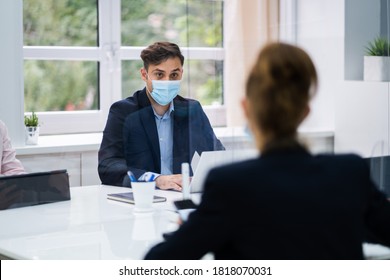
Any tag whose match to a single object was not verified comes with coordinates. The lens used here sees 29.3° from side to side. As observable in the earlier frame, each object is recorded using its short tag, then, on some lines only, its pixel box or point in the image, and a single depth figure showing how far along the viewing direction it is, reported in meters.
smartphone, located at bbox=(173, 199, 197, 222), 2.47
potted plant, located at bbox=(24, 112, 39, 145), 4.33
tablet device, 2.97
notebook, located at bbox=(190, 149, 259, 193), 3.03
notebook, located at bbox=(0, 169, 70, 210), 2.81
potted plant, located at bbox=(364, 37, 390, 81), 3.13
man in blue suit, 3.53
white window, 4.73
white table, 2.20
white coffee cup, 2.77
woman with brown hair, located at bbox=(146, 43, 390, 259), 1.42
